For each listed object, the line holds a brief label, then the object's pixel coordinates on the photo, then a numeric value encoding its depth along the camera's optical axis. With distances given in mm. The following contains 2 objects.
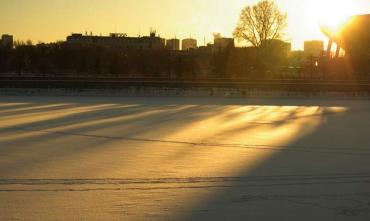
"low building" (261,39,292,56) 78938
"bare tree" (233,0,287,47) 79875
